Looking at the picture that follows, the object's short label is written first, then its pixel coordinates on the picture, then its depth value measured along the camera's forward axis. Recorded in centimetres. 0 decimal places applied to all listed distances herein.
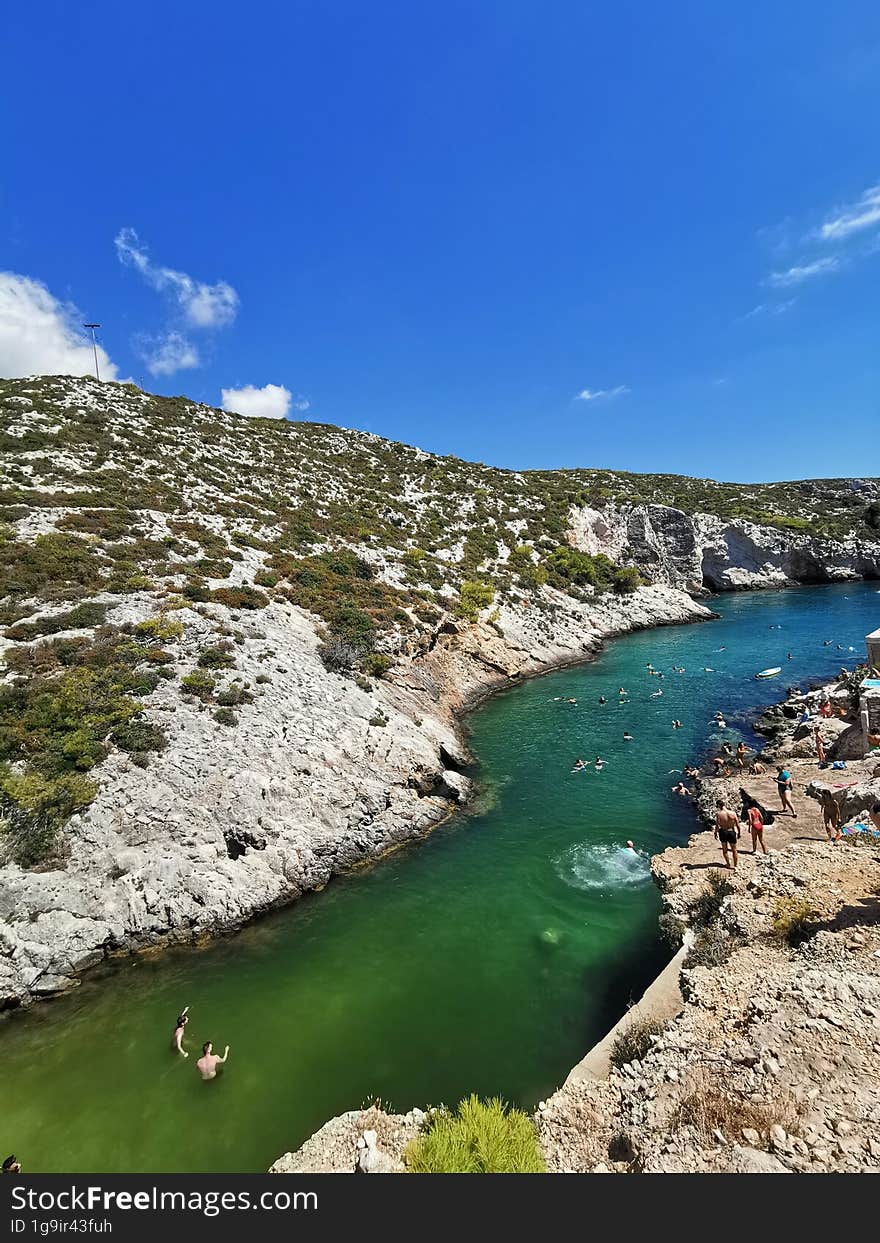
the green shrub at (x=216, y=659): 2277
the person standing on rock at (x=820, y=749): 2225
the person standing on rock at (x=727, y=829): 1573
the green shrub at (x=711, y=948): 1178
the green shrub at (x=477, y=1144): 730
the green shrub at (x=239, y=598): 2770
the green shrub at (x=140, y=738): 1791
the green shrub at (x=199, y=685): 2105
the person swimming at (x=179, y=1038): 1155
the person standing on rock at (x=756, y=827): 1628
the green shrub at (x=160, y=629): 2309
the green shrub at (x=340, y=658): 2673
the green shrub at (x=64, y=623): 2098
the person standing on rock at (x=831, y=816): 1628
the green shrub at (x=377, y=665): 2867
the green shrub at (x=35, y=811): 1474
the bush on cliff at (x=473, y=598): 4300
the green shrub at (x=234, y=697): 2116
